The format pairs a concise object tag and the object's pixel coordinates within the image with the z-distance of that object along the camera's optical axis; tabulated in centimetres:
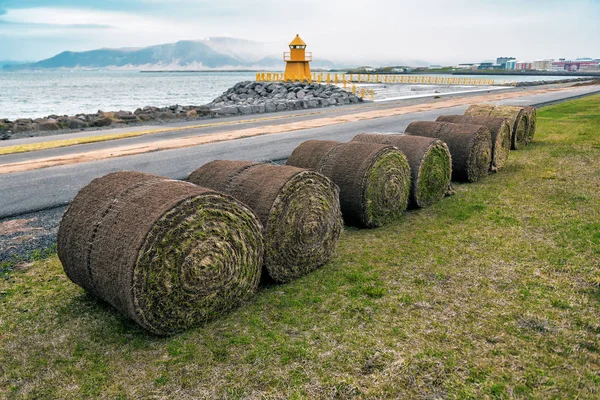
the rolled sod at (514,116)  1695
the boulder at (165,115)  3099
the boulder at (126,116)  2906
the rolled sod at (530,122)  1797
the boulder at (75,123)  2652
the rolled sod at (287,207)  652
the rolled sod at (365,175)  872
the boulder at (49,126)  2562
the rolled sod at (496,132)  1361
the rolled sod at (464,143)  1220
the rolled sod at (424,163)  995
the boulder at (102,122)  2732
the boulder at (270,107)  3585
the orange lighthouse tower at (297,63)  5750
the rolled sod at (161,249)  504
